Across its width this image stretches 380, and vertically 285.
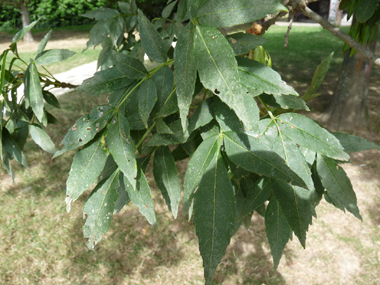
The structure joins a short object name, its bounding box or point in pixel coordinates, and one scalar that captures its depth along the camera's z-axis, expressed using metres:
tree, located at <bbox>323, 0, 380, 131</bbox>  1.39
